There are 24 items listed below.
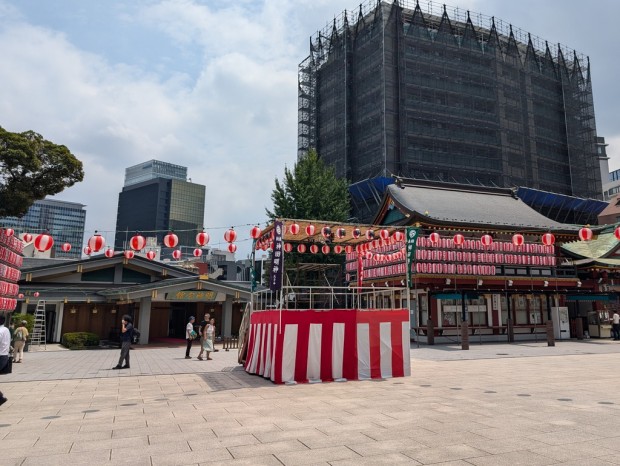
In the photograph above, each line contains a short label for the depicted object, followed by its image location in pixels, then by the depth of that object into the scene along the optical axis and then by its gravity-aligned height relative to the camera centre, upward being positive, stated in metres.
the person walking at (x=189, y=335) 18.67 -1.17
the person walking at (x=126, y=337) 15.30 -1.08
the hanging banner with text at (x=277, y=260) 12.65 +1.46
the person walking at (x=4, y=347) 8.92 -0.88
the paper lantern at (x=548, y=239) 24.02 +4.13
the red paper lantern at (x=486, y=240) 24.61 +4.13
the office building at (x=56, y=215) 178.00 +38.24
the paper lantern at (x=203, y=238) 20.09 +3.23
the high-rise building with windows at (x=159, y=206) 160.75 +38.75
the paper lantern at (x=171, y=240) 20.30 +3.16
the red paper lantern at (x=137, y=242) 19.27 +2.88
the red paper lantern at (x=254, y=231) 19.78 +3.54
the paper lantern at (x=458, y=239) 24.09 +4.05
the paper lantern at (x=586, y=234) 22.24 +4.12
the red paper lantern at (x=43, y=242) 17.52 +2.56
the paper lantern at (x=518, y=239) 25.38 +4.30
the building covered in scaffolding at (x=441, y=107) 50.56 +25.88
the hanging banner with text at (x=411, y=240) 21.29 +3.49
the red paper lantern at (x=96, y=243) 19.48 +2.87
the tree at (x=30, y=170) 20.02 +6.63
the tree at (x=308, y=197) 35.41 +9.31
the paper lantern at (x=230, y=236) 20.05 +3.35
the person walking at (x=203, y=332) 18.48 -1.07
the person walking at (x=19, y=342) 17.53 -1.49
